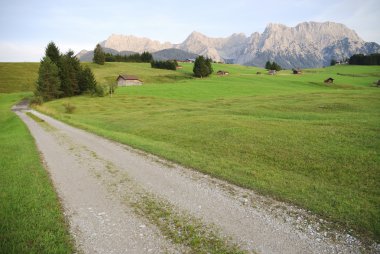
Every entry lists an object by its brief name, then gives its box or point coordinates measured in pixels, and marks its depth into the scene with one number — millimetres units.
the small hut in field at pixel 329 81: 116075
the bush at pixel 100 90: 91938
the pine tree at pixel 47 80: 86812
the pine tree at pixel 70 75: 94375
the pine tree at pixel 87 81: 96125
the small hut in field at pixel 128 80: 125688
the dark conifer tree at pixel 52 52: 102206
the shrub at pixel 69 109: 65250
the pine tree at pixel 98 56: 170212
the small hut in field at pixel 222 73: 156800
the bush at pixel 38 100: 81650
